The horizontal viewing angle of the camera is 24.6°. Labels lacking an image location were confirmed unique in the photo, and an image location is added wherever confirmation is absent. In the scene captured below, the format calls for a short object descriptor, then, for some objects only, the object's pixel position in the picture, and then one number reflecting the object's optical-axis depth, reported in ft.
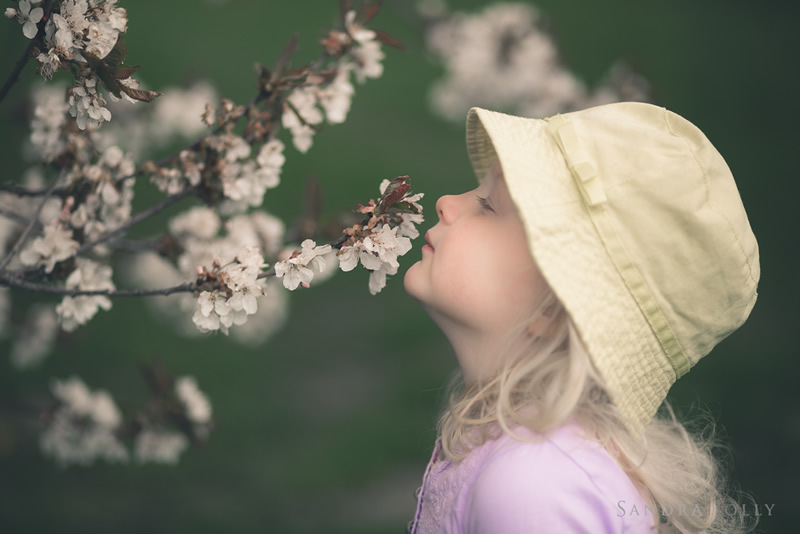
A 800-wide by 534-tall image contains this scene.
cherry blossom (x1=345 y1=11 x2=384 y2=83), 3.81
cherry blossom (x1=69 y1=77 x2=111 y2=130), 3.35
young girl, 3.46
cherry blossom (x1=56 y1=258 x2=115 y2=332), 3.64
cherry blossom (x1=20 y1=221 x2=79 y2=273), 3.61
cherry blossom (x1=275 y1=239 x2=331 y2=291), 3.45
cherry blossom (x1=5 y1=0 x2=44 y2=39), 3.31
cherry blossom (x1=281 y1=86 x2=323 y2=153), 3.78
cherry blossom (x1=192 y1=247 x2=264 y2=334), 3.46
